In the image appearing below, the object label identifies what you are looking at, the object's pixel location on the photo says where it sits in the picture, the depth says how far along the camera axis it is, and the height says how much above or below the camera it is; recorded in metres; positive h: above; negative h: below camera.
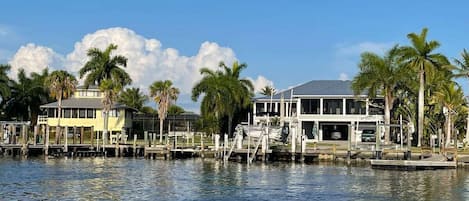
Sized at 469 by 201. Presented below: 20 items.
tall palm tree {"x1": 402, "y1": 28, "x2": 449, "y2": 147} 68.31 +7.96
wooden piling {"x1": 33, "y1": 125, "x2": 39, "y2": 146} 73.51 +0.18
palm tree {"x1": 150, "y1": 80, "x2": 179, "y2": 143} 84.86 +5.30
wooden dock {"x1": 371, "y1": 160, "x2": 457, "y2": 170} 54.74 -1.93
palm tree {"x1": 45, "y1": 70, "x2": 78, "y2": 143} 84.25 +6.34
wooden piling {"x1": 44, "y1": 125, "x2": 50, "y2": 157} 69.91 -1.01
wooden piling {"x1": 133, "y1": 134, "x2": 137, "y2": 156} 70.94 -1.15
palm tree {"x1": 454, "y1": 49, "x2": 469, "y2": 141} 67.50 +7.00
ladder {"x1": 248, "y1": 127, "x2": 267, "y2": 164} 62.15 -0.79
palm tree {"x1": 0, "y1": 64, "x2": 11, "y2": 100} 96.44 +7.50
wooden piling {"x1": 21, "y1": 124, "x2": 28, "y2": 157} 70.31 -0.64
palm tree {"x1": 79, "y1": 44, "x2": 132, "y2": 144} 88.31 +8.61
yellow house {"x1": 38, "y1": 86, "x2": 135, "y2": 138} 90.88 +2.73
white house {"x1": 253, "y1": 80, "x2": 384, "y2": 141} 85.88 +3.70
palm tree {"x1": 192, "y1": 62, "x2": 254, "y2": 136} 86.69 +5.54
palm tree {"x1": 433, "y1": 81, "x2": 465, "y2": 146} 73.06 +4.33
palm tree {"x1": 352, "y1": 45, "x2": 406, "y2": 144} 73.81 +6.51
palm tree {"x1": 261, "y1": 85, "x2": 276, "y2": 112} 132.71 +9.17
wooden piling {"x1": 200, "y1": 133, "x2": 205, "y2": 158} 67.84 -1.23
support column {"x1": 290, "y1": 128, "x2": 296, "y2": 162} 62.87 -0.55
